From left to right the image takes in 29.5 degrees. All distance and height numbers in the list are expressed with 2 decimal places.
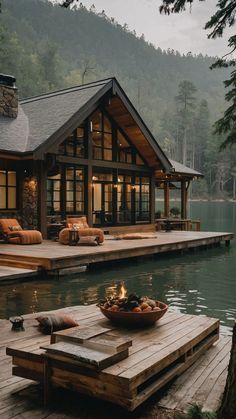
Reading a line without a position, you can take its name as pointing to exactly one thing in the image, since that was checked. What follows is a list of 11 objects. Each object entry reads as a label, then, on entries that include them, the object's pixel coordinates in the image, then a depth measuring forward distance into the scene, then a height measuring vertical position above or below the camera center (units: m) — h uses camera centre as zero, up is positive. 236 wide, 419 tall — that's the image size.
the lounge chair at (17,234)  13.49 -0.80
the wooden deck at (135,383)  3.20 -1.45
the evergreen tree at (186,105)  71.62 +17.15
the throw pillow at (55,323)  4.37 -1.13
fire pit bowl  4.00 -0.98
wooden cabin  15.12 +1.86
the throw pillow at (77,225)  14.46 -0.58
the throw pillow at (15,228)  13.98 -0.64
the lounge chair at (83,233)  13.57 -0.77
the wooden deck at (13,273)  9.34 -1.40
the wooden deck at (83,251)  10.53 -1.16
